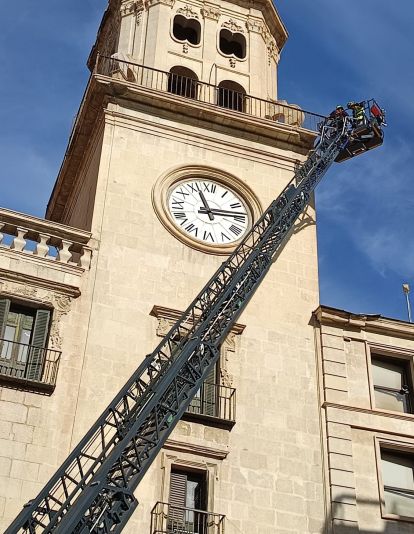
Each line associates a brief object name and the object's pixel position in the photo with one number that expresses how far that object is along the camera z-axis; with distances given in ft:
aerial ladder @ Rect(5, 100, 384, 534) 66.59
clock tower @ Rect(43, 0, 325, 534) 82.74
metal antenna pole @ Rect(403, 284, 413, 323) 121.08
